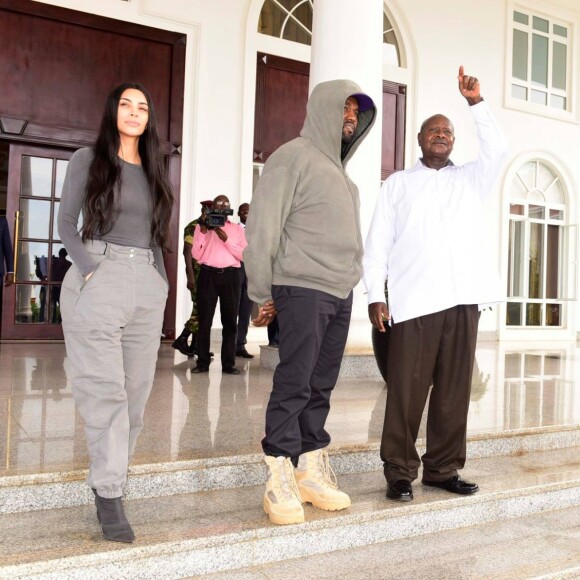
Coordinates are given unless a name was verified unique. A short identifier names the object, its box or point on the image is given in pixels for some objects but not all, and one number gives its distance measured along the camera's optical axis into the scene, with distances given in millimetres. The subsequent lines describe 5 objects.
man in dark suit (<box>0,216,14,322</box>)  7715
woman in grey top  2559
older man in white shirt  3262
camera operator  6449
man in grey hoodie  2816
